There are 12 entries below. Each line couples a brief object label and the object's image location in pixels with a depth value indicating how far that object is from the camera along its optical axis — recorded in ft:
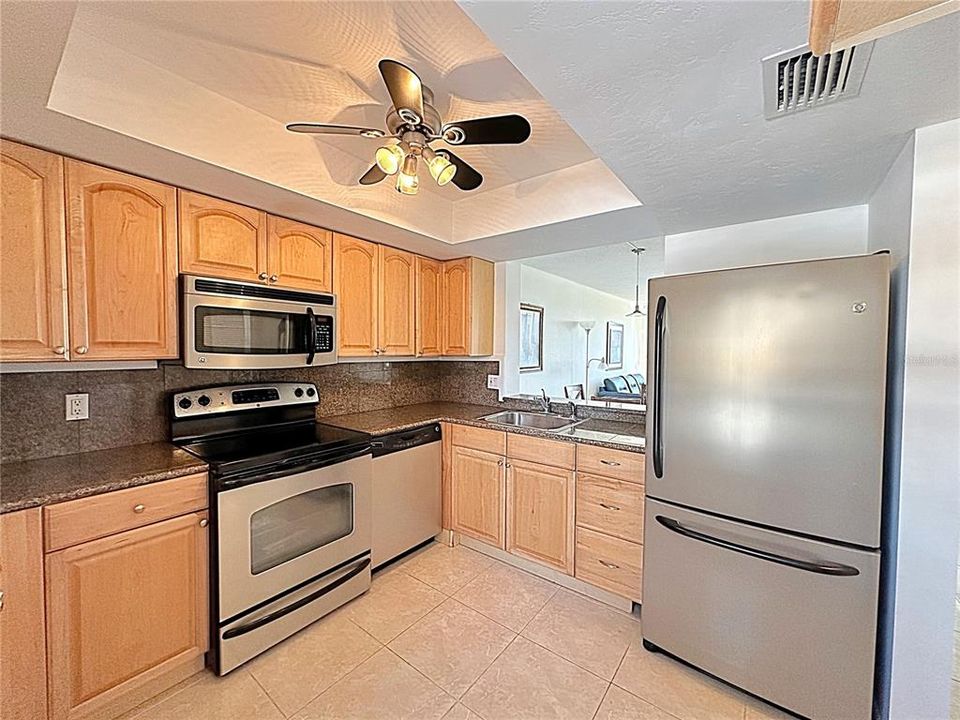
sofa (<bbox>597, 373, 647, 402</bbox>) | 19.36
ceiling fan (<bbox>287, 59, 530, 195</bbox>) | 4.23
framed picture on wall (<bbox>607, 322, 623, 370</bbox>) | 25.21
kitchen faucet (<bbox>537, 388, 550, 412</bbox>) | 10.25
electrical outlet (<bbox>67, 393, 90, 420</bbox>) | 5.97
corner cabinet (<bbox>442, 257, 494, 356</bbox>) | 10.48
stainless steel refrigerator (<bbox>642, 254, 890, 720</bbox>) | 4.78
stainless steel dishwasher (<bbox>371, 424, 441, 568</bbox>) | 8.25
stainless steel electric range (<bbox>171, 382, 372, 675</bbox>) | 5.80
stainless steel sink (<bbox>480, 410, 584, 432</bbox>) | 9.80
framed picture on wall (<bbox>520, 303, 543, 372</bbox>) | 16.63
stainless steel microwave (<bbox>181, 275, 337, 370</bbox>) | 6.24
